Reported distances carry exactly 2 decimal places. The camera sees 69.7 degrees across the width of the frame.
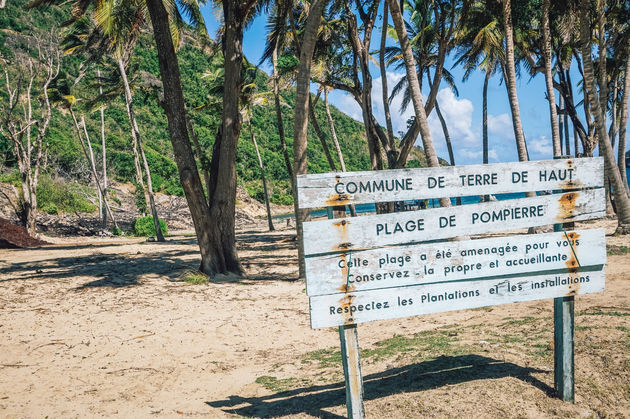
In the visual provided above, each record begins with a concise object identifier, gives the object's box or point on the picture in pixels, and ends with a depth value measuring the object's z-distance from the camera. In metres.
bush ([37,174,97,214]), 29.02
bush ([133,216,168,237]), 25.53
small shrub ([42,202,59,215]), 28.48
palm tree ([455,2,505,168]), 16.67
